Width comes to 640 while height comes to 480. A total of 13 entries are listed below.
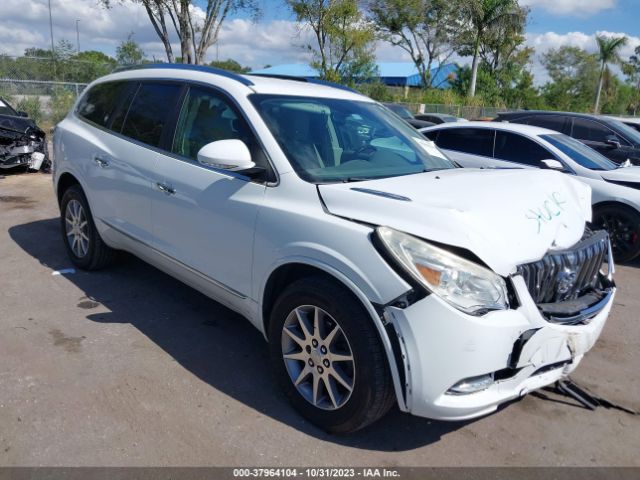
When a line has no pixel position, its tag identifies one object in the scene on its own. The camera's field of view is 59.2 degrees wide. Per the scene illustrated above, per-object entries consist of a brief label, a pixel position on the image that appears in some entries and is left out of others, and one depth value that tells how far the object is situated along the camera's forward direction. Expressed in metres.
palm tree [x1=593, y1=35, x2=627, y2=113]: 45.91
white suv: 2.56
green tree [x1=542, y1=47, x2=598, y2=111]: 45.09
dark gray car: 9.64
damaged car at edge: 10.10
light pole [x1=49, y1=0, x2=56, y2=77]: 23.58
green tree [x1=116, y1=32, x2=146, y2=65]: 26.16
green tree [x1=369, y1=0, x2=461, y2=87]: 35.06
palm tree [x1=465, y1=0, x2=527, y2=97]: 33.84
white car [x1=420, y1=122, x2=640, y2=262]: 6.75
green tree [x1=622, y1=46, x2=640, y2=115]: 55.38
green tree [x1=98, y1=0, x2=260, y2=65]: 16.05
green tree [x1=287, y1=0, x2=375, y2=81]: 24.28
